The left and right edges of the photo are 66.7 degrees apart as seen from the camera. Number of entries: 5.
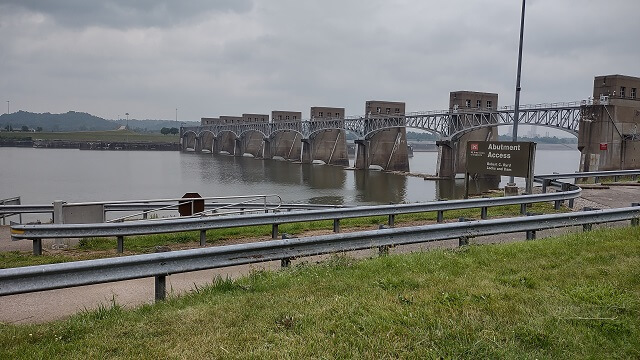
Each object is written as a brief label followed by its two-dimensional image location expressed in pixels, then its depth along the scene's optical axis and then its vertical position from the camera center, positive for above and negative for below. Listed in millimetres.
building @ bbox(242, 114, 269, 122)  149762 +6783
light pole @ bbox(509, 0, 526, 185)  20125 +2750
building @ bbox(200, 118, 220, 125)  172950 +6097
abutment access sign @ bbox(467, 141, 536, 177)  17656 -442
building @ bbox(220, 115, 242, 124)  161500 +6545
